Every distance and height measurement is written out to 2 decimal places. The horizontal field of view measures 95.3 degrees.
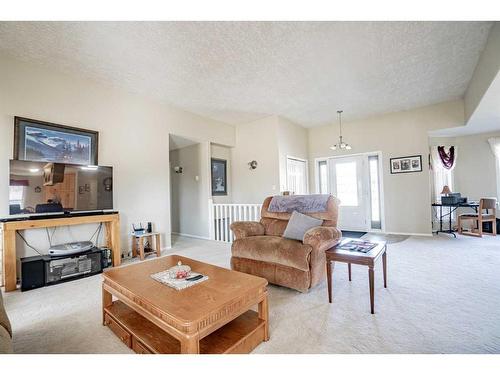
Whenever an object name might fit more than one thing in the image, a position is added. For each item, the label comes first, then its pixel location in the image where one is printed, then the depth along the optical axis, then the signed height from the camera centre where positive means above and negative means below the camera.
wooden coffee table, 1.09 -0.63
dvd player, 2.61 -0.61
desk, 4.39 -0.47
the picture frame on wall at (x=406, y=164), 4.75 +0.54
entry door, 5.42 +0.05
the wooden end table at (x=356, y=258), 1.74 -0.54
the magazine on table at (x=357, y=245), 1.97 -0.50
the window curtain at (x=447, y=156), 5.14 +0.73
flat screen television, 2.59 +0.12
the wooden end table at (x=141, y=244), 3.40 -0.75
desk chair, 4.19 -0.57
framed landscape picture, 2.73 +0.72
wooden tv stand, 2.35 -0.32
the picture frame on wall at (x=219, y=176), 5.39 +0.44
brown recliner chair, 2.06 -0.58
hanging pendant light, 4.81 +1.10
